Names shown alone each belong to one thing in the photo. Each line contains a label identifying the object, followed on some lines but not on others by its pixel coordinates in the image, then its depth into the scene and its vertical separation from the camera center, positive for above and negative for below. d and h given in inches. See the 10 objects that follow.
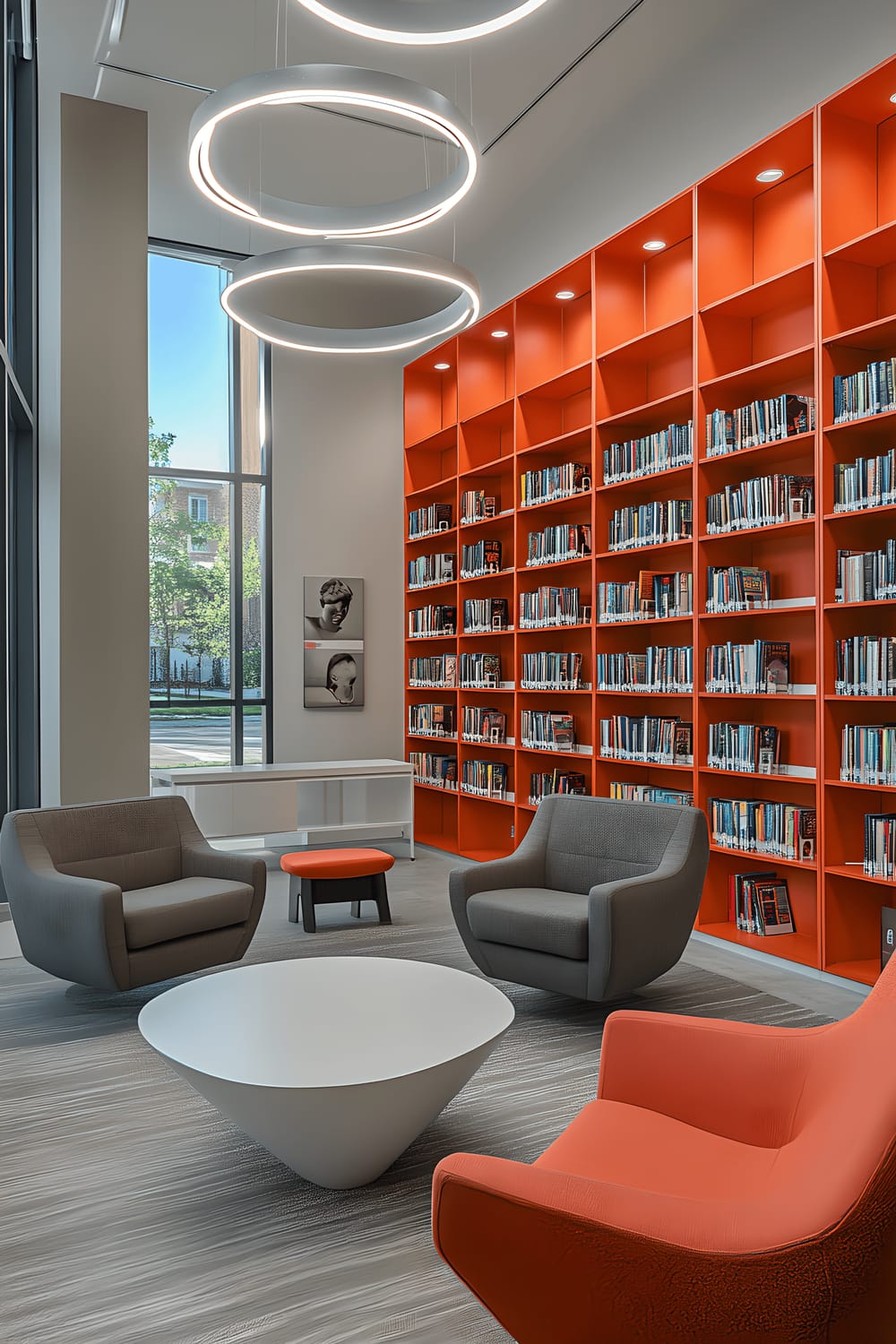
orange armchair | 55.2 -34.8
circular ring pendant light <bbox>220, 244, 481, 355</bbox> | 172.2 +74.8
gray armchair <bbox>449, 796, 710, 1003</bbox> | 146.2 -36.8
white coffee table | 93.3 -39.3
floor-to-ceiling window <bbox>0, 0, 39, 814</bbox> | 219.6 +58.1
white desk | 268.5 -35.3
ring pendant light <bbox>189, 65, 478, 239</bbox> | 137.9 +85.0
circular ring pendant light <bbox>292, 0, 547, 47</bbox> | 122.6 +84.1
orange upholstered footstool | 209.5 -44.2
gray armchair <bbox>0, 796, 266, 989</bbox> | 149.6 -36.7
